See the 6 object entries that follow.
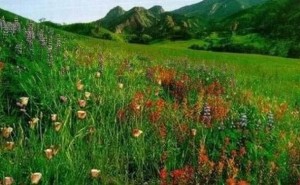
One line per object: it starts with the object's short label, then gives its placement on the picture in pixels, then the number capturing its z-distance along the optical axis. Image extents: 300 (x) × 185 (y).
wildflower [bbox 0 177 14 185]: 2.57
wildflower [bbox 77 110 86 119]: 3.47
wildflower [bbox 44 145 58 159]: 2.88
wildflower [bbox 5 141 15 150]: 3.05
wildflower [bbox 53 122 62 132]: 3.21
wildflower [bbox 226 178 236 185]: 2.72
